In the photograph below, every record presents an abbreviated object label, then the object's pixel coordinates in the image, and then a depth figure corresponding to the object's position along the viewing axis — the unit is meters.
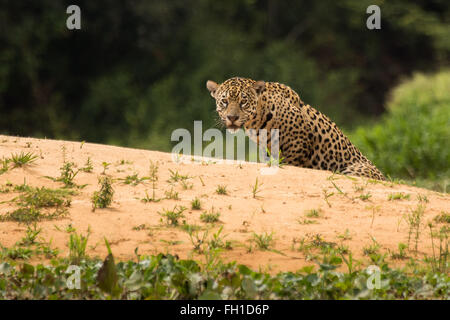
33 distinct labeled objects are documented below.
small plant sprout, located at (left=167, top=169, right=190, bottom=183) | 13.92
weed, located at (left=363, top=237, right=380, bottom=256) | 11.23
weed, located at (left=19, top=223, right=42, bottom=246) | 11.09
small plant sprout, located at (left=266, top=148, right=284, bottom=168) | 15.16
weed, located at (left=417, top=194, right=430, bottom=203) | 13.78
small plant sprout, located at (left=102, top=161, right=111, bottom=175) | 14.08
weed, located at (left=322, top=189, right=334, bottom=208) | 13.31
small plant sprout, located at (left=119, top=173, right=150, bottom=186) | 13.76
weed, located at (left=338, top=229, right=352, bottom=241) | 11.73
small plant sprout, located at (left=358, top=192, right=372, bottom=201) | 13.55
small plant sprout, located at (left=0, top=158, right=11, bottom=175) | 13.69
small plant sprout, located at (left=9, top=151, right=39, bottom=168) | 13.98
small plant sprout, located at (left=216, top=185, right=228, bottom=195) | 13.39
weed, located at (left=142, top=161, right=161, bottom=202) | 12.85
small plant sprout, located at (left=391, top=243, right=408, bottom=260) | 11.13
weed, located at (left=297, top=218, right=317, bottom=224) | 12.32
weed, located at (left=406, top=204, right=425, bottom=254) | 11.85
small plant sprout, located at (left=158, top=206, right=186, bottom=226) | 11.95
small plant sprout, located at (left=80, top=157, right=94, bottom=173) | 13.96
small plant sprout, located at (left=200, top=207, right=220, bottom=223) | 12.12
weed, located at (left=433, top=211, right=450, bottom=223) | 12.80
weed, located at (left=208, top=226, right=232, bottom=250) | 10.98
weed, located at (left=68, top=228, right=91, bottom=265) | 10.16
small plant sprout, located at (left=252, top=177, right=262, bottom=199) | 13.28
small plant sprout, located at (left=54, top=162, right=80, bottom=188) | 13.29
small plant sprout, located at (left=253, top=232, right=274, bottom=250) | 11.16
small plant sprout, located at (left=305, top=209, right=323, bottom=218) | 12.63
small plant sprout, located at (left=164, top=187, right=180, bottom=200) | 12.99
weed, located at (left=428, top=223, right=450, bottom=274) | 10.54
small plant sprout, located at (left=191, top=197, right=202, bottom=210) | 12.60
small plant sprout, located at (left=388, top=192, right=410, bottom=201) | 13.70
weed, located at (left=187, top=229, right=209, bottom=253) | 10.97
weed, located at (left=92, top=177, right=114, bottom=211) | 12.36
